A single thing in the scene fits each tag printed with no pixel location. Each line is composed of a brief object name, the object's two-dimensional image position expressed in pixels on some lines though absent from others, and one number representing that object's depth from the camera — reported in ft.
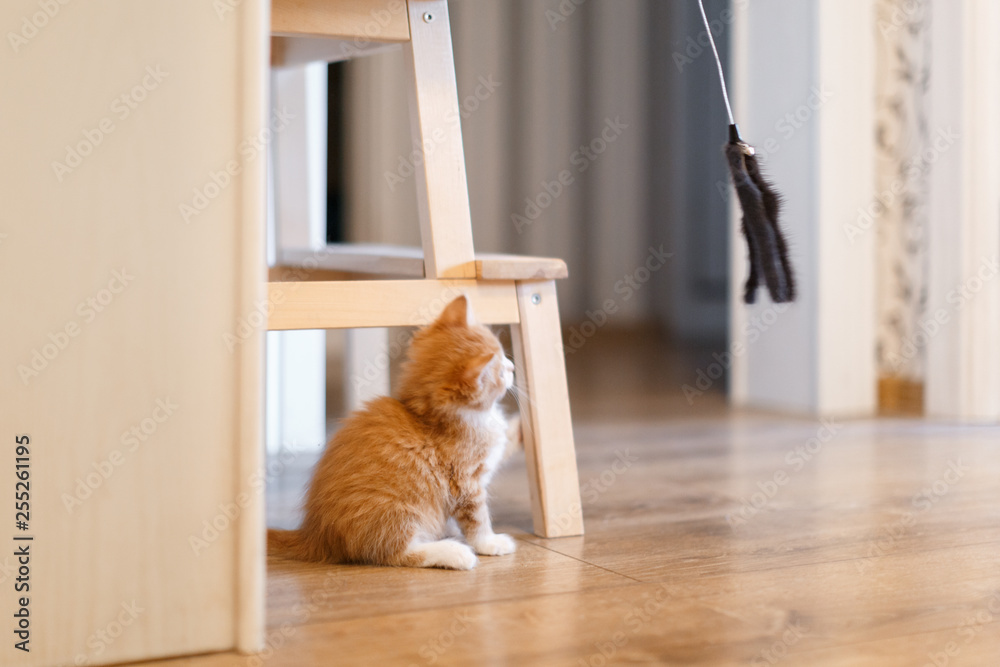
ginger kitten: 6.82
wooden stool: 6.91
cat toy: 6.62
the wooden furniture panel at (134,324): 6.06
